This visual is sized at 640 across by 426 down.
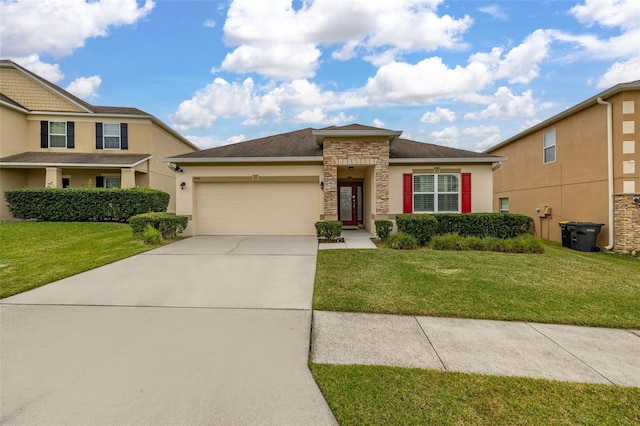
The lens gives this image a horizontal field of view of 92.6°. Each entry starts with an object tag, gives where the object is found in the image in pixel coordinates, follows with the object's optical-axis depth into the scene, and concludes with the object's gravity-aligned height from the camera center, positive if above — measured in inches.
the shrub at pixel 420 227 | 403.5 -26.1
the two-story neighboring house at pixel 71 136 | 632.4 +164.3
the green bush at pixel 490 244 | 366.9 -45.9
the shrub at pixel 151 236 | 384.8 -32.7
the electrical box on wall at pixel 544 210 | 513.9 -7.1
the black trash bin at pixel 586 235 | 401.4 -39.0
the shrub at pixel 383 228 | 421.1 -28.1
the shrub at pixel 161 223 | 409.1 -18.4
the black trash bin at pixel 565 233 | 434.1 -40.1
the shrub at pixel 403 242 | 374.0 -43.0
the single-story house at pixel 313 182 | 460.1 +40.8
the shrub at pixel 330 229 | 411.8 -28.2
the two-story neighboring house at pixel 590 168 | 381.7 +55.2
